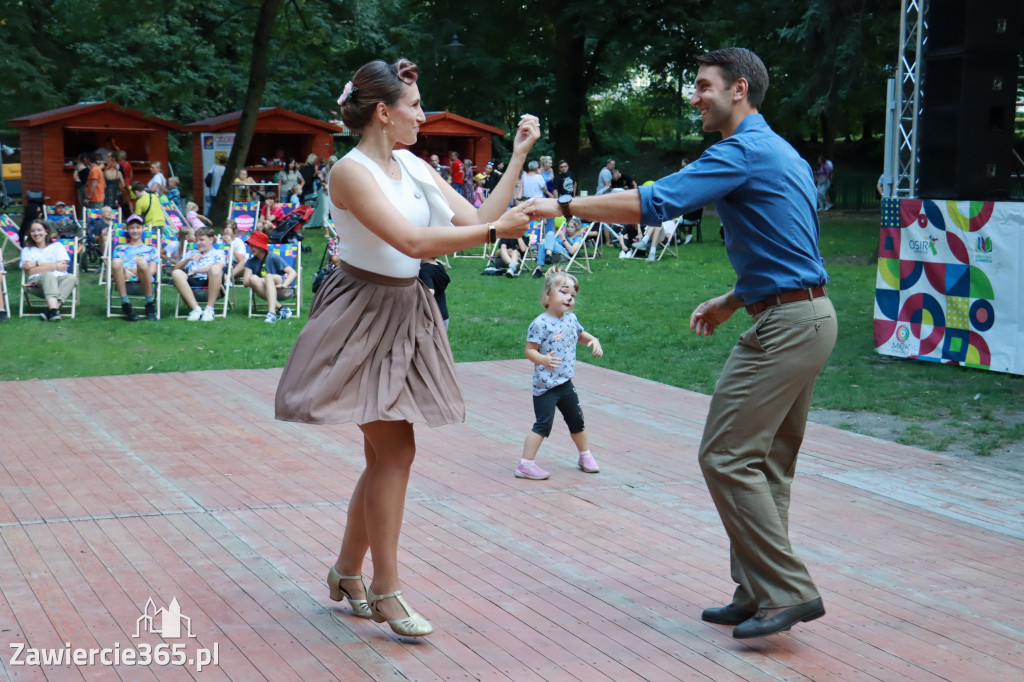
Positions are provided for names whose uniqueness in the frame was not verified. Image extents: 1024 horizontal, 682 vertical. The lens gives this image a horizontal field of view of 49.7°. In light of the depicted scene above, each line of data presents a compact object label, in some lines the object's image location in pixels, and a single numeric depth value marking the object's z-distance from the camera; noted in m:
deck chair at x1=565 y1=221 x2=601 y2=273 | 19.61
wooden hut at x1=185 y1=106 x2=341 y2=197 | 29.25
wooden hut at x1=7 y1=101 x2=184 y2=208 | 27.44
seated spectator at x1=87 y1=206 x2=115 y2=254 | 17.92
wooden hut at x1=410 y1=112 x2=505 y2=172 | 31.27
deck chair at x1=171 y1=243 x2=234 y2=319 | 14.24
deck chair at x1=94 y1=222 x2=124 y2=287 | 14.36
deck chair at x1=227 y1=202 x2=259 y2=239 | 19.05
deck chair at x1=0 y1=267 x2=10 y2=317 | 13.39
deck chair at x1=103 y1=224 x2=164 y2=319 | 14.10
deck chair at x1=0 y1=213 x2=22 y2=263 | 16.61
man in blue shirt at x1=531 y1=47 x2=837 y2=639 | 4.05
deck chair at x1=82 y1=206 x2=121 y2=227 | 19.52
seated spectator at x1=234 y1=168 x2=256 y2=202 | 25.33
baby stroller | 14.66
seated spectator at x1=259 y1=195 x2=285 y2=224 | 19.47
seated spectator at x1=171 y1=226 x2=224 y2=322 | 14.12
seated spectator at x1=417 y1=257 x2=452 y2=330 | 8.48
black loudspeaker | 10.80
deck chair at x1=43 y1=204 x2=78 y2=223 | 18.48
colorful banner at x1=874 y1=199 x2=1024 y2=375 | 10.23
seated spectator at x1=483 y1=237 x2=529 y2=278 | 18.86
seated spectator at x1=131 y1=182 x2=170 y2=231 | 17.30
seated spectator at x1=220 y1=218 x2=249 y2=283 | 14.80
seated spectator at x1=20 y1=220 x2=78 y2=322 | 13.74
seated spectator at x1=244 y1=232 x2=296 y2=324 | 14.23
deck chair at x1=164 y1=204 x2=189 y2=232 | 18.41
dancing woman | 3.94
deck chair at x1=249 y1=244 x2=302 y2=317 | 14.51
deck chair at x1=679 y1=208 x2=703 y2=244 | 25.28
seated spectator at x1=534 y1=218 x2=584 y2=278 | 19.56
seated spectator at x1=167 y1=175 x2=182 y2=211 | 22.25
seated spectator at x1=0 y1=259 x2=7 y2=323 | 13.40
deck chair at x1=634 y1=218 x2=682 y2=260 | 21.59
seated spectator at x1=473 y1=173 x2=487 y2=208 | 26.60
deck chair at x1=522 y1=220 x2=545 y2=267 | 19.37
